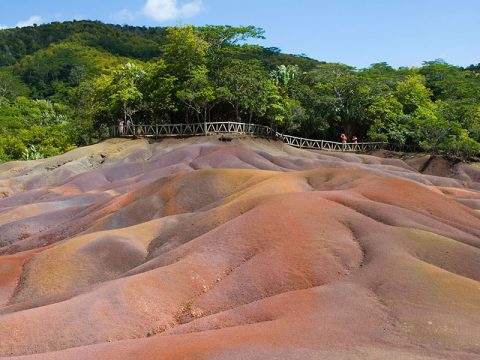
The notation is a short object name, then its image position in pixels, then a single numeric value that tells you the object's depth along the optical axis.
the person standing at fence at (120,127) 71.19
